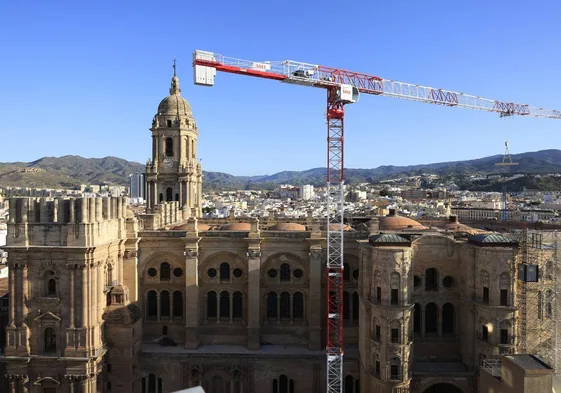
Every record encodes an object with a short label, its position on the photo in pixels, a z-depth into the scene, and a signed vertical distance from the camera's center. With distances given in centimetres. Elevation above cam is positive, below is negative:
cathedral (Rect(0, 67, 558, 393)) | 3234 -885
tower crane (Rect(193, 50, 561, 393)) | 3662 +799
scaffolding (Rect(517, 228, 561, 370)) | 3225 -742
